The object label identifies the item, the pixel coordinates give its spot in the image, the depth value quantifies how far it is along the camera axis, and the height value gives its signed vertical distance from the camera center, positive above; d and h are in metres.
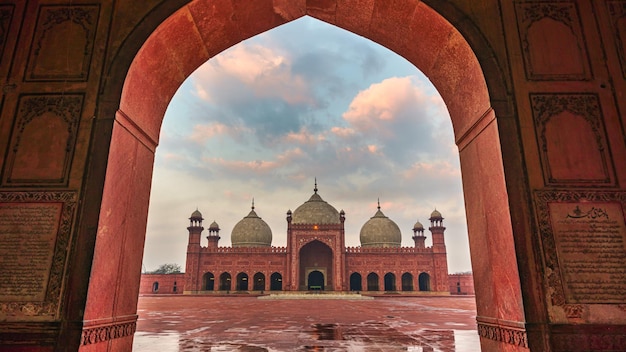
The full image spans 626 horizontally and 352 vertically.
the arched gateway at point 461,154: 3.45 +1.26
